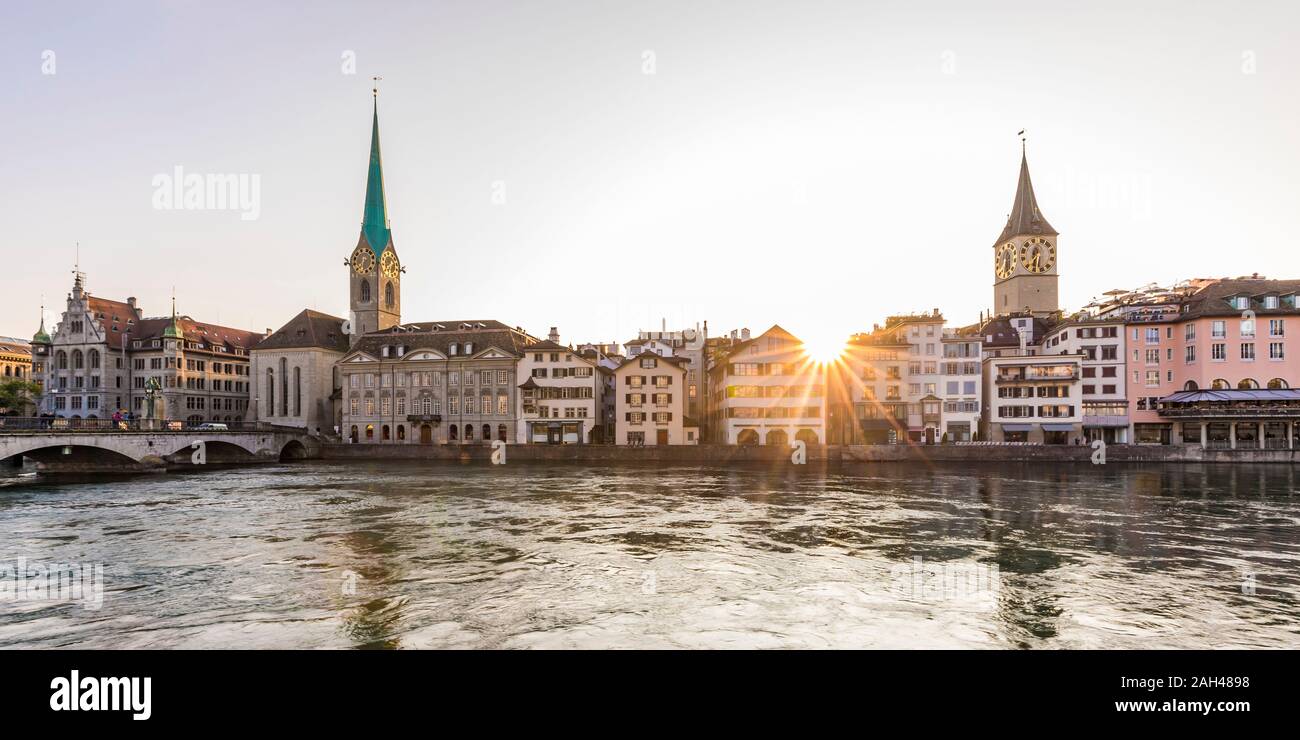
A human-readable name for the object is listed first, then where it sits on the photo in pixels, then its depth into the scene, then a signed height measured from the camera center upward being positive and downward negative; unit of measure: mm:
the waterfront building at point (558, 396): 68812 +29
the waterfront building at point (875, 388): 66125 +553
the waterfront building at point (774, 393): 63750 +134
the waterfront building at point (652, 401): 66812 -576
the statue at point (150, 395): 57406 +416
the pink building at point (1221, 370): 61125 +1965
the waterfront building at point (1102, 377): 66062 +1403
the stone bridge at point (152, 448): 43469 -3993
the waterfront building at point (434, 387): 73438 +1148
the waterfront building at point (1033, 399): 65250 -690
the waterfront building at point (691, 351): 82562 +5536
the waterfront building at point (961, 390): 66125 +223
